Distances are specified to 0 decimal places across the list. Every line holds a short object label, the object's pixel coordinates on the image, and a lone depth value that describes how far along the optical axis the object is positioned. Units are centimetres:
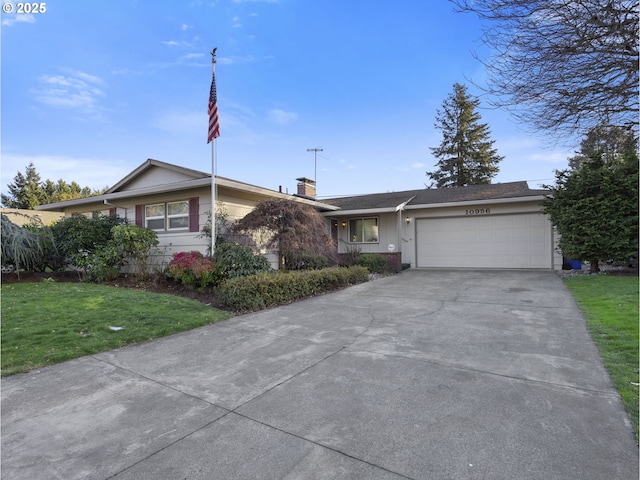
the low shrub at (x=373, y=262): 1377
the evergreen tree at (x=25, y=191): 3566
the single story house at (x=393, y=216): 1062
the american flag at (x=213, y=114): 914
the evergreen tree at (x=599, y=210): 1009
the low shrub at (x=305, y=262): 1120
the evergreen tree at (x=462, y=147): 3109
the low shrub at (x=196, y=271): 852
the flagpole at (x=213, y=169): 914
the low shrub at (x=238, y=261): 865
